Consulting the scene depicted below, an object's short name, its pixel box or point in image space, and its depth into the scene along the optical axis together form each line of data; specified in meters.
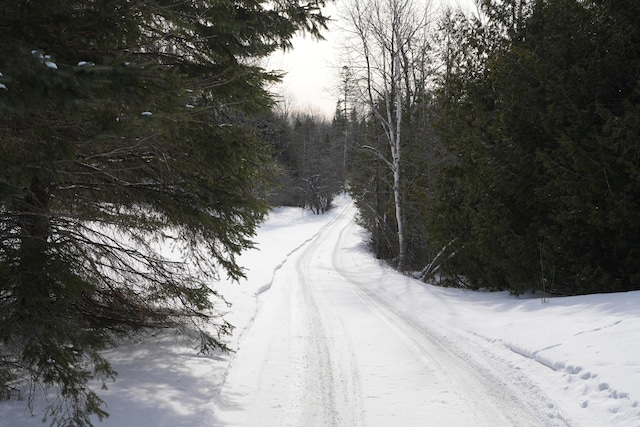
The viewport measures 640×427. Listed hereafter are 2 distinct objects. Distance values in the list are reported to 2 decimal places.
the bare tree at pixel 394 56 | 15.98
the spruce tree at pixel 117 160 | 2.90
